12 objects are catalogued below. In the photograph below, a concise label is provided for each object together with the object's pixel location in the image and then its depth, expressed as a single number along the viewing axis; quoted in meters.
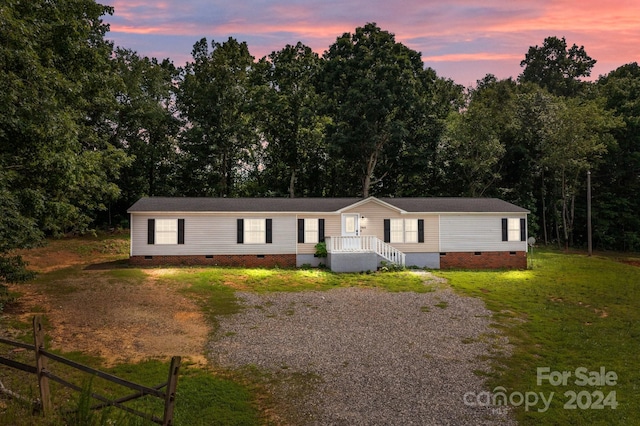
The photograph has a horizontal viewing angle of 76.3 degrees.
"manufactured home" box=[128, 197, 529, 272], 24.91
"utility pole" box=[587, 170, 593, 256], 36.01
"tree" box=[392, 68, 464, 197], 43.50
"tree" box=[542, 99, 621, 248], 38.44
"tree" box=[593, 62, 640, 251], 42.28
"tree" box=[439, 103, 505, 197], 40.38
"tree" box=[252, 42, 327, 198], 42.38
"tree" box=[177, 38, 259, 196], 41.56
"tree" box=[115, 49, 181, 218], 39.12
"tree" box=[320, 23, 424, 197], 39.41
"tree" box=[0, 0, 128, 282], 11.52
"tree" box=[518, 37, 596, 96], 67.15
